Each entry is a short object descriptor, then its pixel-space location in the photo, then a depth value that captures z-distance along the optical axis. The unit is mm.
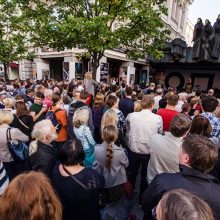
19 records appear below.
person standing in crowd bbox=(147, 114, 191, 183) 2859
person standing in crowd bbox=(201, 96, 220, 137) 3764
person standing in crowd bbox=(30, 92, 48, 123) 4945
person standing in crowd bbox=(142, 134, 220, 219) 1750
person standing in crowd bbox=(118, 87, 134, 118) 5988
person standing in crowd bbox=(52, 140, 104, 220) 2279
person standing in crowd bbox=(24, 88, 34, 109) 6212
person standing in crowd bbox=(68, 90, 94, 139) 4580
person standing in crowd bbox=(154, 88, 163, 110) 6730
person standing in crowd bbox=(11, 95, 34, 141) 4141
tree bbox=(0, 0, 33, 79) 13141
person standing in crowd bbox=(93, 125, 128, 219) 2990
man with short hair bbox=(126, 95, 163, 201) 3836
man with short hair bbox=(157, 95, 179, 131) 4273
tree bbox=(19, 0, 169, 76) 7926
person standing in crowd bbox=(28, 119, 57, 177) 2805
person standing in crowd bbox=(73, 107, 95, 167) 3834
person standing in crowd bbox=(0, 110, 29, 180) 3383
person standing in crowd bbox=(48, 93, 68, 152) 4527
